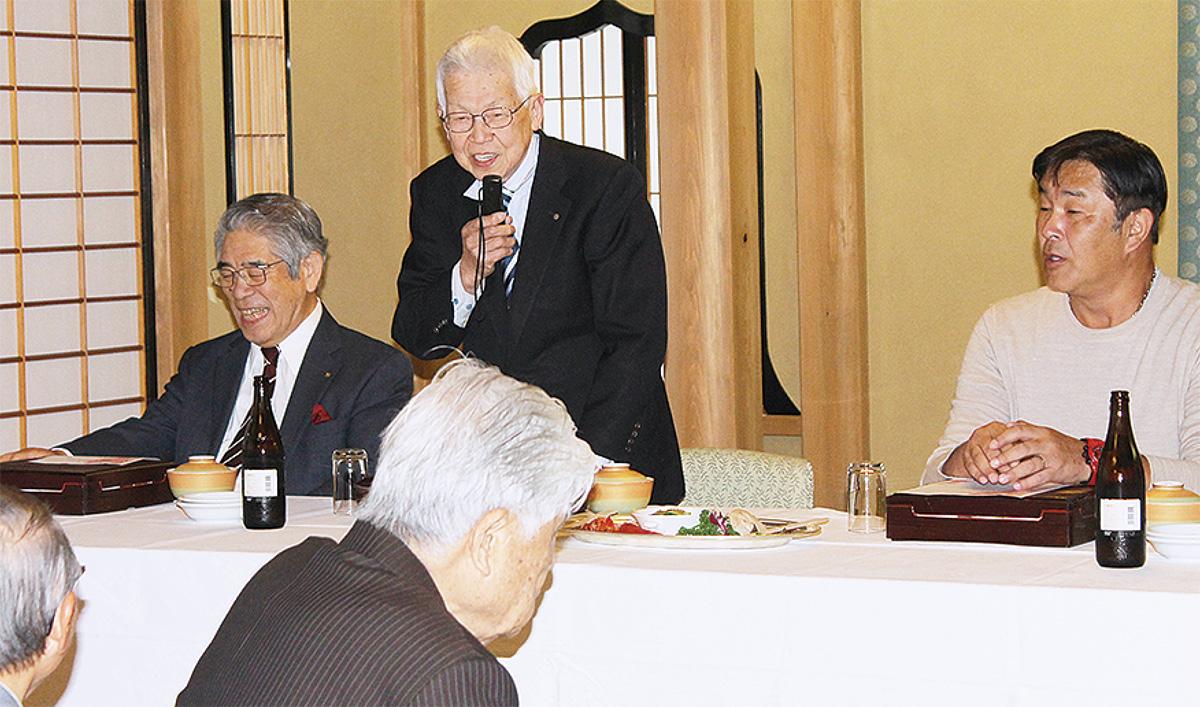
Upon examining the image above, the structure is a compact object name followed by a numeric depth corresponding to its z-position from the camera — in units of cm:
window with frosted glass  603
